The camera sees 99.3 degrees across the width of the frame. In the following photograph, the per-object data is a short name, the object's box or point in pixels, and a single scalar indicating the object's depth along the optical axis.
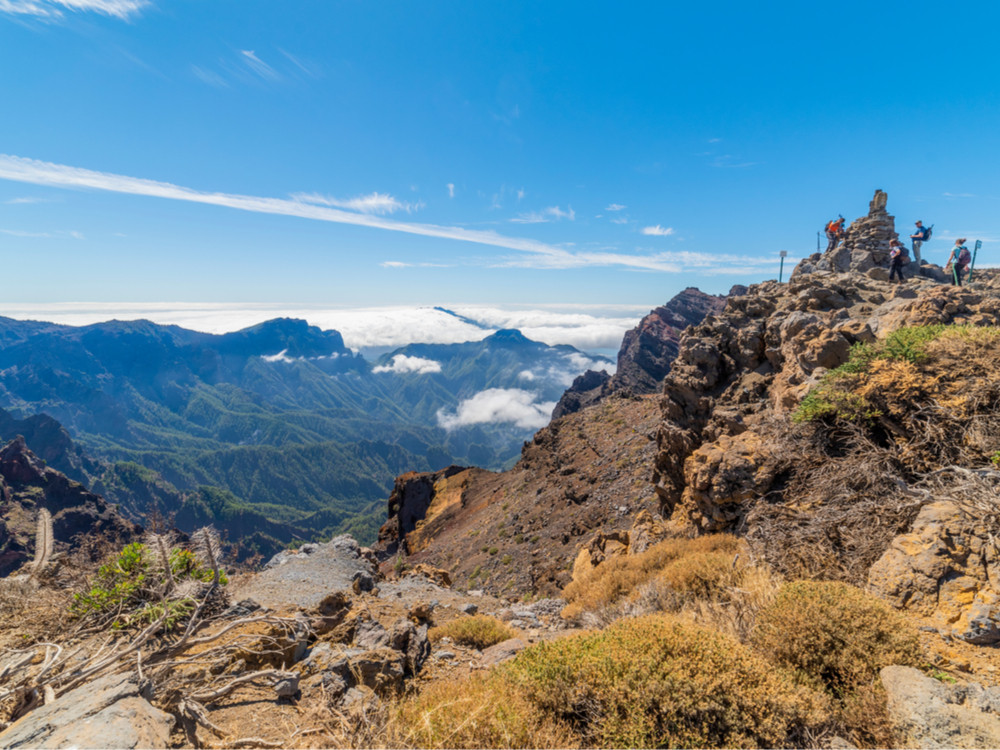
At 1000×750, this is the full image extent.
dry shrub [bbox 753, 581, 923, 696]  4.03
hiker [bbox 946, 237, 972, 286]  14.53
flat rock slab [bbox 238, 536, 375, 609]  12.28
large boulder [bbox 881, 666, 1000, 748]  3.23
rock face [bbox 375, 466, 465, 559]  42.47
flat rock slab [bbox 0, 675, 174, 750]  2.94
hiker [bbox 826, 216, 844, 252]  21.28
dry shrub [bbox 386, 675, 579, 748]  3.51
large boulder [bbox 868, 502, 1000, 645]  4.35
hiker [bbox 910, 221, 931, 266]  16.62
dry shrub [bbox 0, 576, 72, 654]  4.75
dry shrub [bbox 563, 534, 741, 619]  6.77
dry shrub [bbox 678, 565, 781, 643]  5.04
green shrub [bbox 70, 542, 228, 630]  4.83
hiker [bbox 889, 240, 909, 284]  15.26
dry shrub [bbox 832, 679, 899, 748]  3.49
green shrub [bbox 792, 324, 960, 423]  7.41
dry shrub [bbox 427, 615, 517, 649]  7.32
